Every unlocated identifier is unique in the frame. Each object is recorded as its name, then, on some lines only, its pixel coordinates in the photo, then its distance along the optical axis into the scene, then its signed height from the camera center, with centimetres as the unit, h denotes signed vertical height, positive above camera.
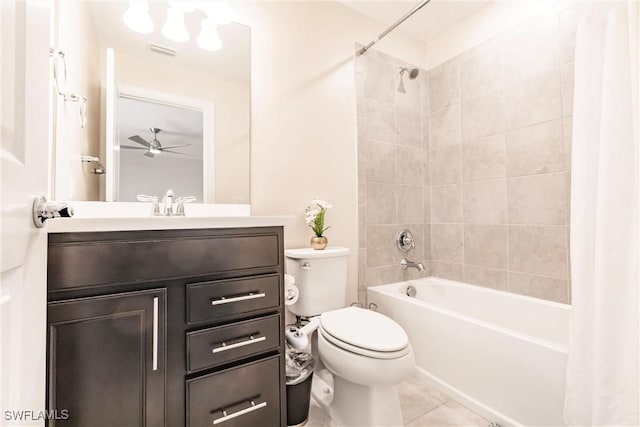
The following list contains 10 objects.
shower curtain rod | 165 +116
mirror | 118 +52
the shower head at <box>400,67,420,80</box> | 229 +111
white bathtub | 123 -67
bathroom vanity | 80 -35
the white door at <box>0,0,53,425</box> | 42 +3
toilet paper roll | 152 -40
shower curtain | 99 -3
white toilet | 117 -55
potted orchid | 174 -3
